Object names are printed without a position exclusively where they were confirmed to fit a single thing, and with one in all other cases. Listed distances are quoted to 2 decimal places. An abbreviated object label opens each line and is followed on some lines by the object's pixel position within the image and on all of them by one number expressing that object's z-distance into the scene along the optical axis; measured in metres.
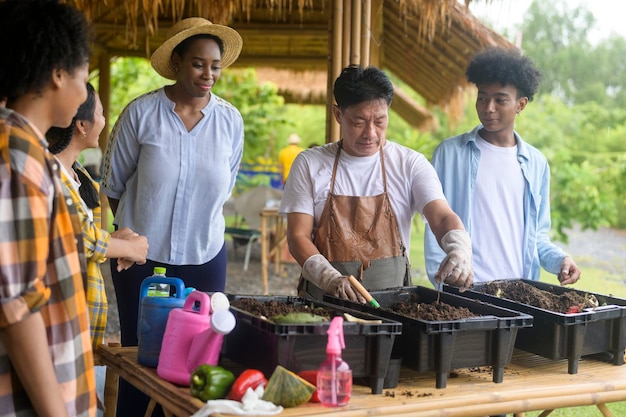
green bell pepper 2.01
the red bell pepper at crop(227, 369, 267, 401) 2.00
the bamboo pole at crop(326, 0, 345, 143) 4.05
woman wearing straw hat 3.24
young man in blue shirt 3.31
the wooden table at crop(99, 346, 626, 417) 2.06
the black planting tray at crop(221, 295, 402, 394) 2.07
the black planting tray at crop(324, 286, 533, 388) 2.24
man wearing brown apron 2.92
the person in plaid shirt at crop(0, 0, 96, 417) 1.63
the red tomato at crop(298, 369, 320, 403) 2.08
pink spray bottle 2.01
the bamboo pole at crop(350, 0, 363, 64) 4.01
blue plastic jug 2.27
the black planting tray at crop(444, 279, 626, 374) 2.46
